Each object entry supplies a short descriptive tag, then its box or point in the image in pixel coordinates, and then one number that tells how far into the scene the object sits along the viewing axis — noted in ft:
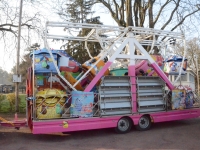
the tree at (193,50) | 125.91
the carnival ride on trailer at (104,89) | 25.80
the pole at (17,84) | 49.73
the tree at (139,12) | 55.36
